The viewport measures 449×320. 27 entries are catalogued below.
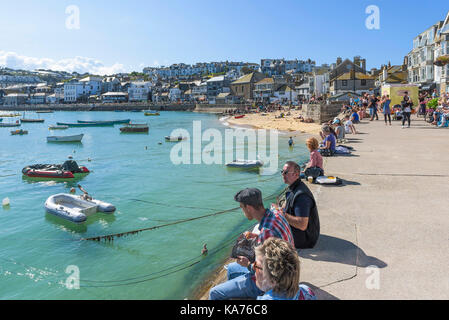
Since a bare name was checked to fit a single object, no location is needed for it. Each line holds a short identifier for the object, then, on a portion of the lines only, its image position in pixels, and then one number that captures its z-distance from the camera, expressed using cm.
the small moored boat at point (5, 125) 8140
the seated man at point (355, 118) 2817
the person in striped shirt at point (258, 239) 430
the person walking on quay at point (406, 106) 2276
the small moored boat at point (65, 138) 4925
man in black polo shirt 543
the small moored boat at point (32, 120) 9275
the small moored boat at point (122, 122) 8150
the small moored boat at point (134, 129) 6034
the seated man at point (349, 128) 2214
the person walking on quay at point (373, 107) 3036
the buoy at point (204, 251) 1040
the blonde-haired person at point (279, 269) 307
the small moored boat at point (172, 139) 4474
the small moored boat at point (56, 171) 2330
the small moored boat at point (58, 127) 7031
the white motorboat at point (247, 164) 2336
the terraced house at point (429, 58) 3912
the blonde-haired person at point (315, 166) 1027
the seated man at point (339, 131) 1874
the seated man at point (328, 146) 1529
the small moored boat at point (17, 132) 6112
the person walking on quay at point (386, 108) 2544
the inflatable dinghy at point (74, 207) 1387
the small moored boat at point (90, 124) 7704
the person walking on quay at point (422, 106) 2910
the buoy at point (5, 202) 1778
